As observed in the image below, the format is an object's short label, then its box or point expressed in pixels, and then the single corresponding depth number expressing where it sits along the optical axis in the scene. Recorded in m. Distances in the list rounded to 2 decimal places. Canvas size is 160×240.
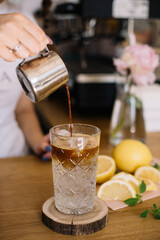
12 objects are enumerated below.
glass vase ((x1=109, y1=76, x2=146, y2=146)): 1.38
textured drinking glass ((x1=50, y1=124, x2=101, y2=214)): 0.75
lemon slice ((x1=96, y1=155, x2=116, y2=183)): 0.94
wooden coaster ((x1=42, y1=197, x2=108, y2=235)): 0.71
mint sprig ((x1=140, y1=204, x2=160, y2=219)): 0.77
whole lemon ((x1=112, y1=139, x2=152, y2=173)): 1.03
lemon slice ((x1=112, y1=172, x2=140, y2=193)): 0.90
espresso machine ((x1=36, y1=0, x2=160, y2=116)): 1.81
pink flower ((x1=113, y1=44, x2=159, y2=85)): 1.27
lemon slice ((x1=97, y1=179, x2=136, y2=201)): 0.85
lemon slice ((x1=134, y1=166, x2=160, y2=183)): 0.97
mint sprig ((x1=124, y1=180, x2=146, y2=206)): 0.82
